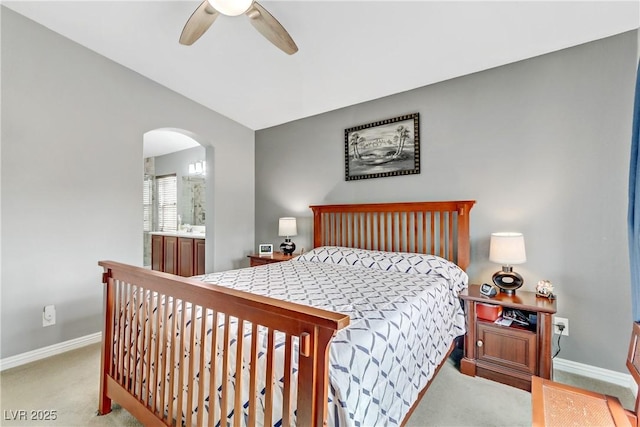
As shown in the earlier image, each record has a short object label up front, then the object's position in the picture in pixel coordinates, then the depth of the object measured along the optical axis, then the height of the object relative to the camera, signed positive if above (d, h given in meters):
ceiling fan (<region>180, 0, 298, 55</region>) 1.70 +1.23
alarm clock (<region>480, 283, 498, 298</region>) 2.16 -0.59
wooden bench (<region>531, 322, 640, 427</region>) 1.03 -0.74
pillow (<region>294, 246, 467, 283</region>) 2.34 -0.44
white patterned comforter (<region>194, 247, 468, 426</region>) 1.06 -0.51
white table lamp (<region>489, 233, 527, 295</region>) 2.14 -0.32
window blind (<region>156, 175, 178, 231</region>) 5.75 +0.21
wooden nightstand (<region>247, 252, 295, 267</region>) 3.38 -0.55
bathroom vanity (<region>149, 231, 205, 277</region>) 4.31 -0.67
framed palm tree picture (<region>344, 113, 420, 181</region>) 2.96 +0.71
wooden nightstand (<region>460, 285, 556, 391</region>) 1.92 -0.93
